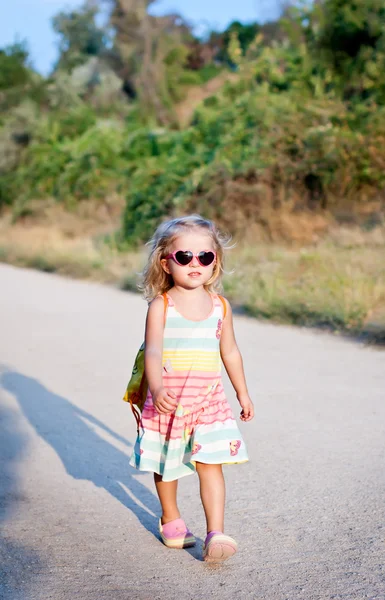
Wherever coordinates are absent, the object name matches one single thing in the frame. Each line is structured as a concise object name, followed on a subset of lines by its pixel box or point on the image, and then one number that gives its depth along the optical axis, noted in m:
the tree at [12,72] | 35.44
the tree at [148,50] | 32.78
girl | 3.37
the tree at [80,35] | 36.97
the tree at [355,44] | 15.02
